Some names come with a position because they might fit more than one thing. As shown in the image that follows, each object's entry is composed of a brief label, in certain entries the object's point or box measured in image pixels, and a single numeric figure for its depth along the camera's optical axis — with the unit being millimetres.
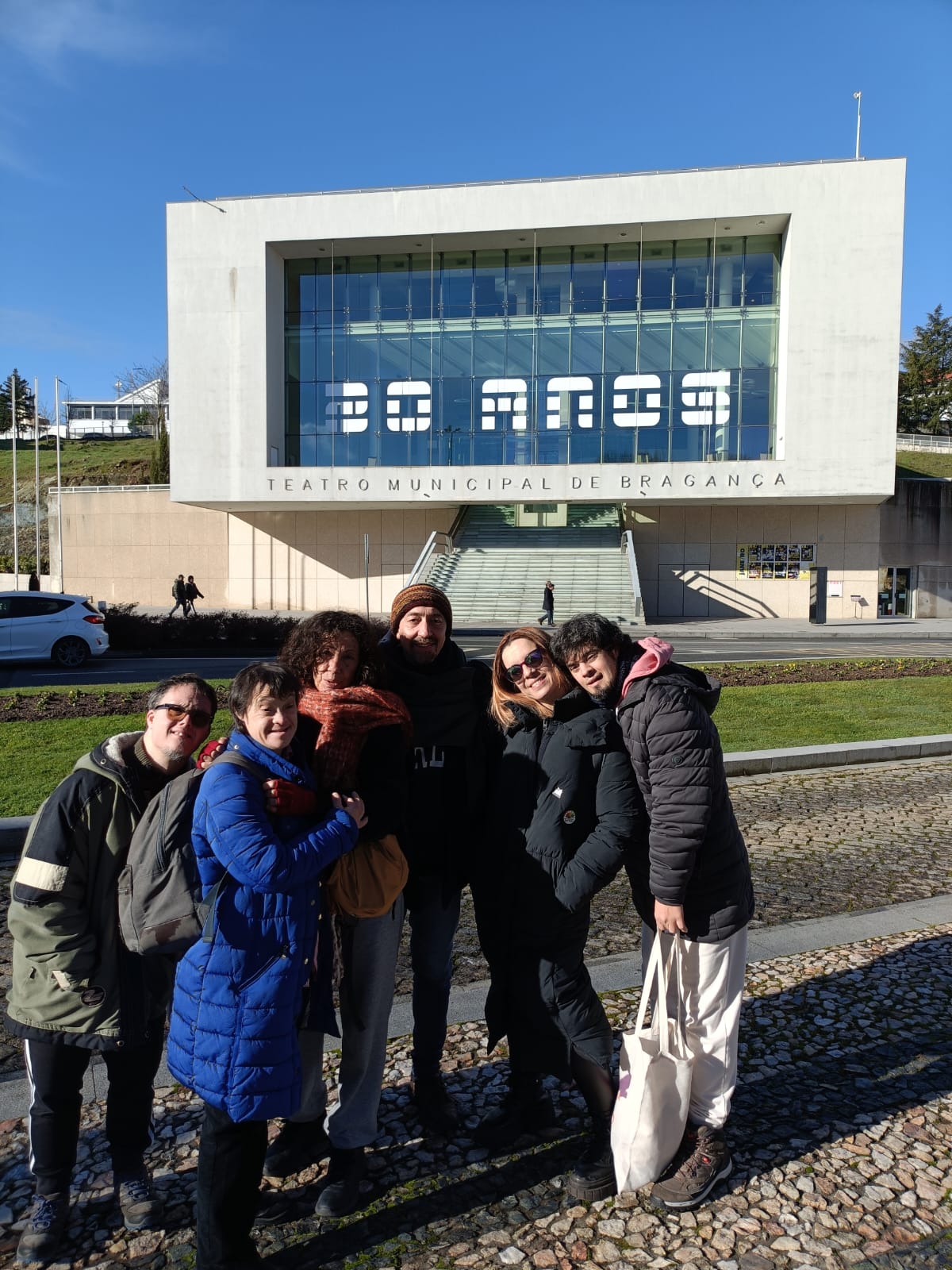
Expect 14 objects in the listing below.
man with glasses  2721
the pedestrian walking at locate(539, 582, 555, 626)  29156
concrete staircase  32250
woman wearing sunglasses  3057
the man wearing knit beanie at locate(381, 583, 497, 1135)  3322
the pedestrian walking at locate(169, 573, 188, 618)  31062
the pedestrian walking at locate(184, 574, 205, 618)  31656
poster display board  36469
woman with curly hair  2848
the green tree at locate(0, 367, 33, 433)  95250
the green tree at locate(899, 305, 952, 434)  67625
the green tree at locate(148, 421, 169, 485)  53562
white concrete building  33625
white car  17281
